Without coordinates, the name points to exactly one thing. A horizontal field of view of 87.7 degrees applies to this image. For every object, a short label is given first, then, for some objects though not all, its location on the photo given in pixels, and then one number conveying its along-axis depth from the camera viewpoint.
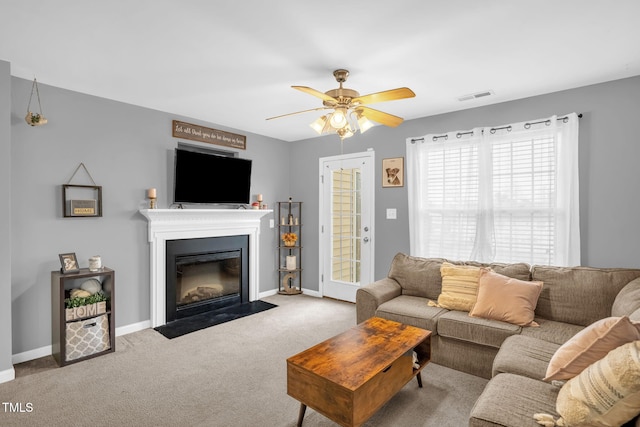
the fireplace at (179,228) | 3.81
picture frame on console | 2.99
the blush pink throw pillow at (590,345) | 1.45
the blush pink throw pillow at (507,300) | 2.66
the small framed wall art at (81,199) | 3.17
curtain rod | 3.19
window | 3.20
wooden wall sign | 4.05
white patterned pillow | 1.21
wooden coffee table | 1.78
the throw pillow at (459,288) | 2.99
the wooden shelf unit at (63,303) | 2.86
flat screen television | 3.93
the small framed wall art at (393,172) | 4.32
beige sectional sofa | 1.63
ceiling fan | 2.38
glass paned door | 4.68
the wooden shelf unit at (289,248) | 5.32
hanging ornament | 2.86
